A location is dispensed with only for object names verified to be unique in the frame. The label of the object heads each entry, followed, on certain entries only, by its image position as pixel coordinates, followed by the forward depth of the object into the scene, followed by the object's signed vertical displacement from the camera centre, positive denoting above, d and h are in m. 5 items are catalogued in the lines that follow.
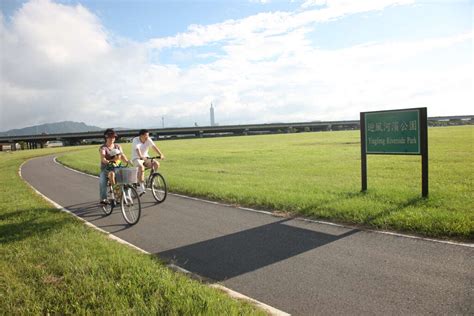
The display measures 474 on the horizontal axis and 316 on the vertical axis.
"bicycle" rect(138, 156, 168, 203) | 10.45 -1.54
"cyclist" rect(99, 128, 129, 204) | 8.84 -0.52
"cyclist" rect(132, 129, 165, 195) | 9.97 -0.51
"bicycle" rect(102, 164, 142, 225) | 8.01 -1.38
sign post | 8.39 -0.31
